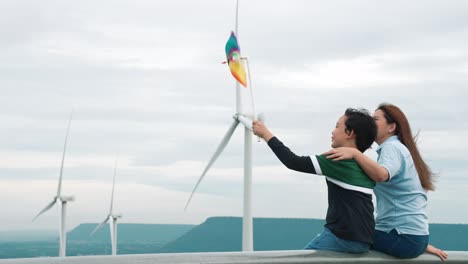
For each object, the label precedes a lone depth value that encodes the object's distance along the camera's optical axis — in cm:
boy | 403
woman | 430
